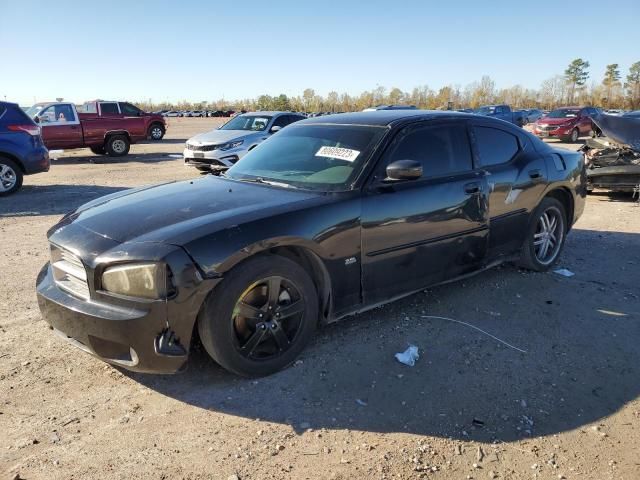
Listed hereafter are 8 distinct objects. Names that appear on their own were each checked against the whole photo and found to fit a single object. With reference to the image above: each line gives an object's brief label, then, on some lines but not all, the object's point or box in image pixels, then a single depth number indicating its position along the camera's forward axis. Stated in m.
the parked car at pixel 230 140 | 12.52
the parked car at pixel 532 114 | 37.42
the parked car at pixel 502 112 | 28.25
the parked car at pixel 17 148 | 9.98
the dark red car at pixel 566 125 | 24.14
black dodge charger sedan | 2.96
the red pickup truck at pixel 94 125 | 16.44
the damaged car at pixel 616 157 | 8.84
